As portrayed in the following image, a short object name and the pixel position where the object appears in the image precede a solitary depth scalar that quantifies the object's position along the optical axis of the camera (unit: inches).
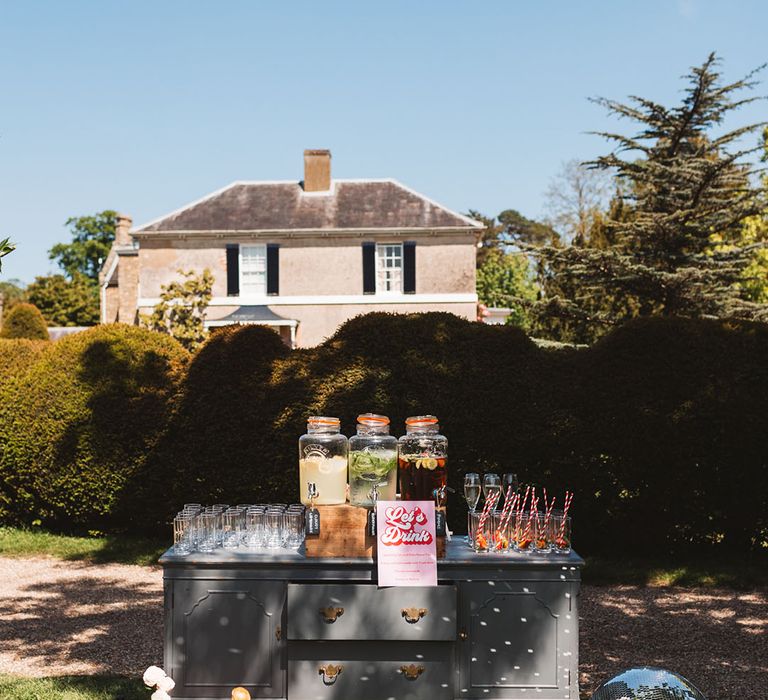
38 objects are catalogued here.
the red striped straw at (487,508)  176.4
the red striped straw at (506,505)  176.2
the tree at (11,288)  3498.0
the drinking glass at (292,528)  179.3
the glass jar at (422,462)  171.5
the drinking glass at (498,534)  175.8
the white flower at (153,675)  131.8
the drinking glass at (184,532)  176.7
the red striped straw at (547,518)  176.9
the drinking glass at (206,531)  176.9
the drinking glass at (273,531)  178.1
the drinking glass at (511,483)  181.5
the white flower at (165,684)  131.3
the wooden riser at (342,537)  170.6
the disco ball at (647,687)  120.0
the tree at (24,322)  1359.5
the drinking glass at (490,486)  179.8
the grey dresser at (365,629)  167.0
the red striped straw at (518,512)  176.7
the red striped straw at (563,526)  176.1
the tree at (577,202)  1509.6
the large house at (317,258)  1133.7
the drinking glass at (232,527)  178.7
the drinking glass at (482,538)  176.2
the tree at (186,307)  1077.1
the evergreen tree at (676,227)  803.4
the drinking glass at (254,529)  178.5
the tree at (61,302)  2058.3
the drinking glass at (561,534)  175.9
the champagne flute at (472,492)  179.5
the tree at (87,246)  2874.0
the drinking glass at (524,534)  176.4
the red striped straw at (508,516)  176.2
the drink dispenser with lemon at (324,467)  170.7
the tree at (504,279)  1818.4
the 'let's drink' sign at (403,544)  166.1
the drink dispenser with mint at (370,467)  170.7
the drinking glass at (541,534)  176.2
